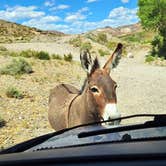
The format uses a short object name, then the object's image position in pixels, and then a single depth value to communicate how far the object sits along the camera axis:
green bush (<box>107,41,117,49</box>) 22.79
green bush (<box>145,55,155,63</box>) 16.34
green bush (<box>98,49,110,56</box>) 18.25
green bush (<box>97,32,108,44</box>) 25.30
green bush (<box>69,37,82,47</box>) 21.03
